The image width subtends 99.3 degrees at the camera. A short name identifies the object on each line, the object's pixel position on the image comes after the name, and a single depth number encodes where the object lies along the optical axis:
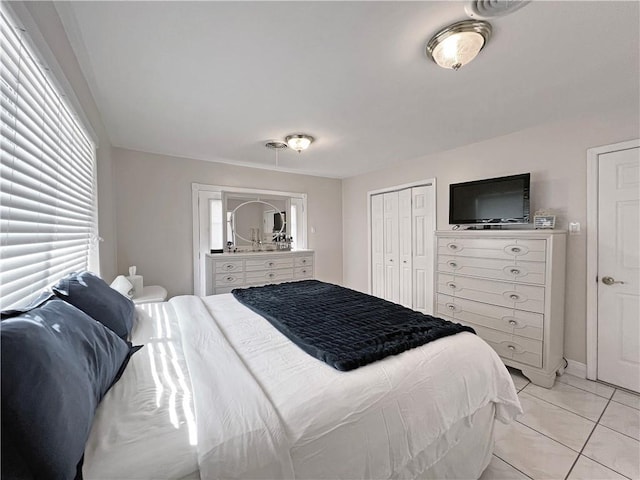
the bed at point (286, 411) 0.76
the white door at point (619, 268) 2.22
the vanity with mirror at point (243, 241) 3.65
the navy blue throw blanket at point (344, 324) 1.28
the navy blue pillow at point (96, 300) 1.34
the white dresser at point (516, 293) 2.34
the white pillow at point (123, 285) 2.38
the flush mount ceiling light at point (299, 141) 2.89
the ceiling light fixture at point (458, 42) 1.38
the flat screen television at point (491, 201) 2.70
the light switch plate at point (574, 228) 2.49
